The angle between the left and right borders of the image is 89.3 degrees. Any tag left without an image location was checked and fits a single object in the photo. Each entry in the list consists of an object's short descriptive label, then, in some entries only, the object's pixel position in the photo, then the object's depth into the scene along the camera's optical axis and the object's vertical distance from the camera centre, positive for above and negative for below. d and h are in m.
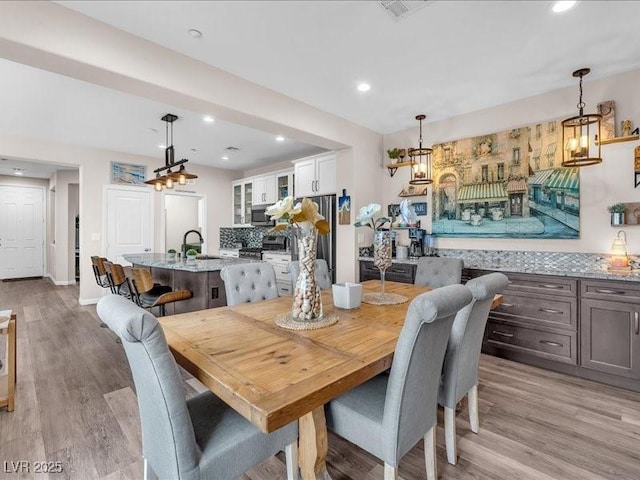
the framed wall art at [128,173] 5.69 +1.20
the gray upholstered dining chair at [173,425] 1.04 -0.69
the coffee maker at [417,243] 4.14 -0.06
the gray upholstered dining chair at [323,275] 2.94 -0.33
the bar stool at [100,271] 4.00 -0.41
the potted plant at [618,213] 2.90 +0.23
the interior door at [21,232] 7.81 +0.20
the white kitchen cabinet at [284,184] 5.80 +1.01
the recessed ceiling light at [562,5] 2.03 +1.48
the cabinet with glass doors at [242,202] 6.86 +0.82
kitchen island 3.40 -0.45
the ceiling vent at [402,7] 2.04 +1.49
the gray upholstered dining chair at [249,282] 2.36 -0.33
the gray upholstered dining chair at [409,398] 1.21 -0.68
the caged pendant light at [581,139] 2.85 +0.92
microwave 6.28 +0.43
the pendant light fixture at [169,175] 3.95 +0.79
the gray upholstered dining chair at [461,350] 1.67 -0.61
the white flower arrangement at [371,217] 2.08 +0.14
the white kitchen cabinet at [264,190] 6.19 +0.97
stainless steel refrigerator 4.48 +0.00
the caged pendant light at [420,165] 3.85 +0.93
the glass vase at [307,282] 1.71 -0.23
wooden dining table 1.00 -0.47
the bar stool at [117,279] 3.50 -0.44
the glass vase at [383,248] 2.29 -0.07
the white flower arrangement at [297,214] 1.64 +0.13
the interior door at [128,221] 5.64 +0.33
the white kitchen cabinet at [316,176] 4.60 +0.95
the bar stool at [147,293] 3.23 -0.58
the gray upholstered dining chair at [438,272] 2.94 -0.31
